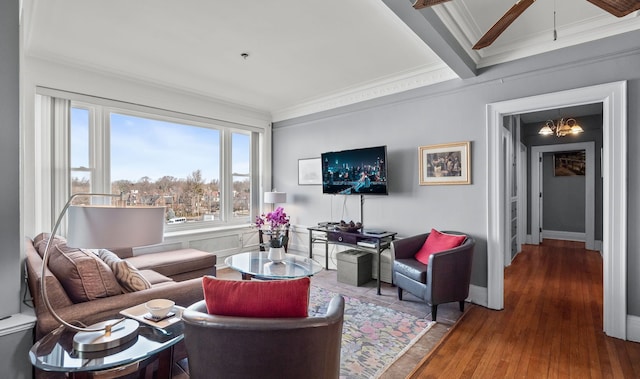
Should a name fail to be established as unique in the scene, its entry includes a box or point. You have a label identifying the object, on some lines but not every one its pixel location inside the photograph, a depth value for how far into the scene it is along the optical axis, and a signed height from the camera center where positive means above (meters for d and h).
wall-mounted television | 4.00 +0.27
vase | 3.28 -0.69
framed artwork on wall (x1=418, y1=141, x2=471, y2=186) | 3.43 +0.31
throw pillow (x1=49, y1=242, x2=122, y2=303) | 1.79 -0.51
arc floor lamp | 1.36 -0.20
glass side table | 1.28 -0.73
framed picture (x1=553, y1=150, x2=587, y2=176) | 6.75 +0.59
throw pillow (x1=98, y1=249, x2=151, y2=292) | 2.00 -0.57
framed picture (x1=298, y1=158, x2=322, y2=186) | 5.02 +0.32
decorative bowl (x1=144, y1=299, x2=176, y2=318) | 1.66 -0.65
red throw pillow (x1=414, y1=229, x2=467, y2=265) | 3.19 -0.58
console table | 3.73 -0.64
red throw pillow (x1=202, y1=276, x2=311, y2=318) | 1.33 -0.48
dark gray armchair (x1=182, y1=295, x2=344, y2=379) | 1.25 -0.65
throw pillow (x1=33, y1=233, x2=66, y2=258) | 2.29 -0.44
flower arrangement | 3.30 -0.44
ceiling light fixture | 5.18 +1.07
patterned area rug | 2.23 -1.28
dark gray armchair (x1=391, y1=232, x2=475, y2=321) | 2.92 -0.87
